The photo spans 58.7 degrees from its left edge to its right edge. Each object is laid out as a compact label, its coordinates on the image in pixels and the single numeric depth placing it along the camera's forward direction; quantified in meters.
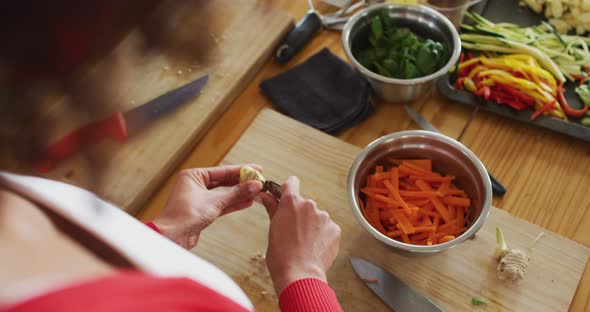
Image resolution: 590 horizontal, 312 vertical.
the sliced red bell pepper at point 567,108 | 1.23
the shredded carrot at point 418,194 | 1.09
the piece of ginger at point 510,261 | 1.00
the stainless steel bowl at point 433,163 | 1.01
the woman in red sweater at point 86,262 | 0.31
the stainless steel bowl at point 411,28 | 1.23
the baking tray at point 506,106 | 1.22
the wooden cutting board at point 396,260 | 1.02
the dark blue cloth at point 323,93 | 1.31
